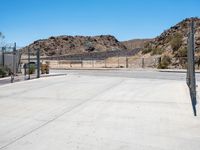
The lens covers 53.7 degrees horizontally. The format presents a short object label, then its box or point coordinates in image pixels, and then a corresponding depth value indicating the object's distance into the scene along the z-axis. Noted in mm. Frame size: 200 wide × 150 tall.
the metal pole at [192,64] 7521
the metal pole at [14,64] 16694
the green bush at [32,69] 17319
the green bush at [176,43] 28271
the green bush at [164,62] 24493
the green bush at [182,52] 25681
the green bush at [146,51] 35436
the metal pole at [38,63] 15002
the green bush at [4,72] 15407
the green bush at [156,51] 30987
